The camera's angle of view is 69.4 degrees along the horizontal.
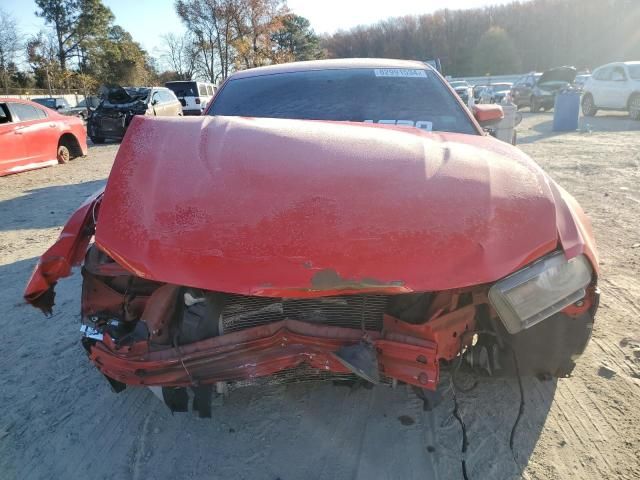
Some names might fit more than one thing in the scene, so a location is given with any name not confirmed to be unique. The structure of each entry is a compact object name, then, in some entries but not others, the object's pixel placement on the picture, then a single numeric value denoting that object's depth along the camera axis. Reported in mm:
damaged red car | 1637
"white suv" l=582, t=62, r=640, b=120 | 14523
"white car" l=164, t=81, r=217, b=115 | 21438
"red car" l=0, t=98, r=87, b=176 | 8359
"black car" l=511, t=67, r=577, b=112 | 20969
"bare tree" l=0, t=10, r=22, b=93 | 33500
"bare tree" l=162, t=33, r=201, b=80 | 40547
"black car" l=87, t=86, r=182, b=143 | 13953
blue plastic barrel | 13172
